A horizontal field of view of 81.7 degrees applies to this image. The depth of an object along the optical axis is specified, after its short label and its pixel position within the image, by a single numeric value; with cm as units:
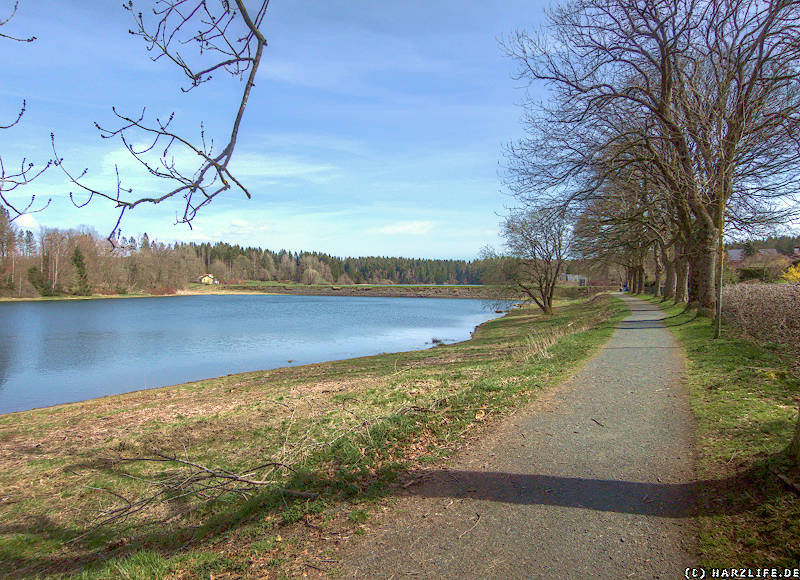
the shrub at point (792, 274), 2301
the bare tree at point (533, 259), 3028
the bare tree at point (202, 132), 250
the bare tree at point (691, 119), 868
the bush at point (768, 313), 915
